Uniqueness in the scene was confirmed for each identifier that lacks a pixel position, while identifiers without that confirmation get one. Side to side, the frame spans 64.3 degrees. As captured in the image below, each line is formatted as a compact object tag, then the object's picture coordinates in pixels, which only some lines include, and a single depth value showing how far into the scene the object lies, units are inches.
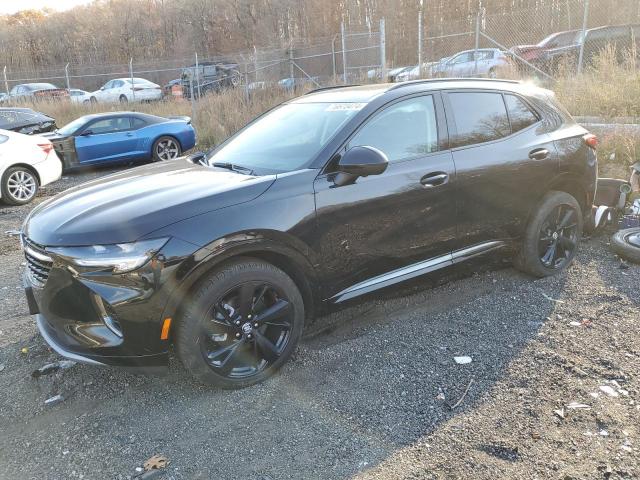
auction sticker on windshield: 138.7
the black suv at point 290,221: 107.3
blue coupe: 441.4
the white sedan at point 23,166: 334.6
